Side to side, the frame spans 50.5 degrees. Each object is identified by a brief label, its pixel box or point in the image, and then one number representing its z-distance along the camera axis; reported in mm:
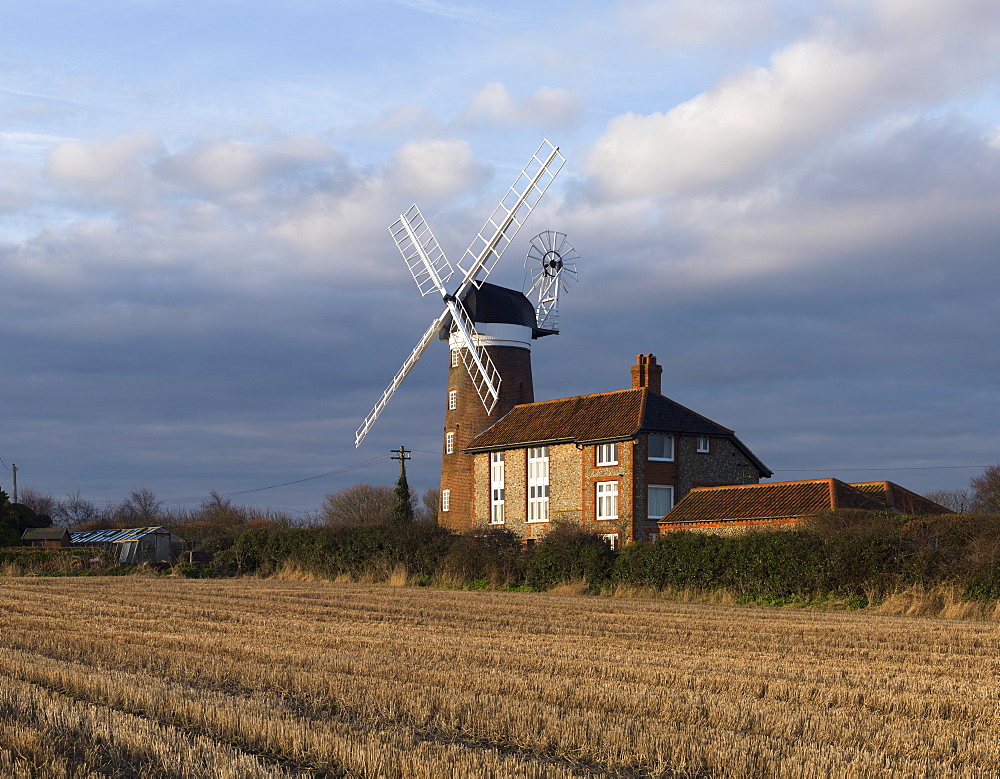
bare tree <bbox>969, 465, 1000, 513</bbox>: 81062
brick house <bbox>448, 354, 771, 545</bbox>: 46156
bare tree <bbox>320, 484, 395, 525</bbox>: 102688
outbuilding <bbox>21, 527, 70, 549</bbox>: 89906
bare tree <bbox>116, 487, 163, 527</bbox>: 127956
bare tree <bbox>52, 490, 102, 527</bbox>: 147412
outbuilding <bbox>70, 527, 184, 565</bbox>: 70938
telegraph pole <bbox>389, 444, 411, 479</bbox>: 74688
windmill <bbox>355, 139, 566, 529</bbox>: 56719
